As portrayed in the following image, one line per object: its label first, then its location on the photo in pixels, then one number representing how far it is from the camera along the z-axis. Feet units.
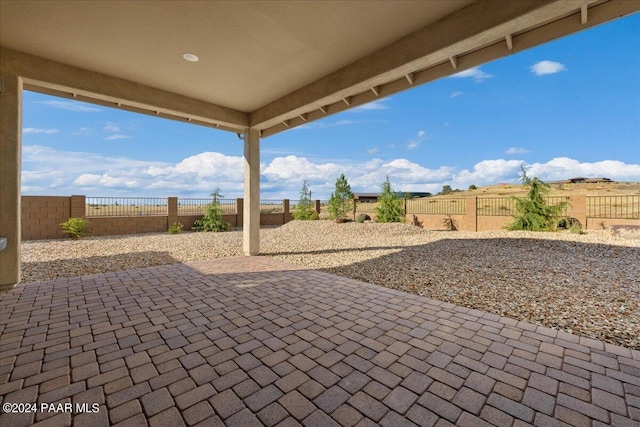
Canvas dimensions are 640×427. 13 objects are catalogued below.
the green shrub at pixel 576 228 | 29.19
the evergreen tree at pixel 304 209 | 47.09
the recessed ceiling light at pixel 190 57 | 12.95
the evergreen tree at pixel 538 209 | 31.27
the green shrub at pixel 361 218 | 44.16
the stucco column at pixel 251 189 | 21.71
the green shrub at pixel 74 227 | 30.62
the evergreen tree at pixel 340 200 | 45.14
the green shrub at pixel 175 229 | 37.68
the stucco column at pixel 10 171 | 12.94
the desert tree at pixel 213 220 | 40.29
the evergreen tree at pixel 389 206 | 42.50
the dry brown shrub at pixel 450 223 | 41.14
